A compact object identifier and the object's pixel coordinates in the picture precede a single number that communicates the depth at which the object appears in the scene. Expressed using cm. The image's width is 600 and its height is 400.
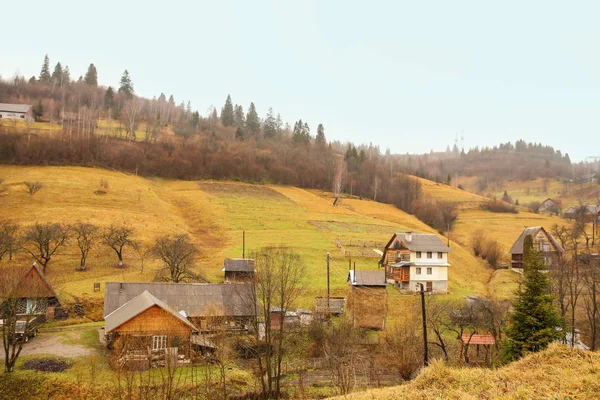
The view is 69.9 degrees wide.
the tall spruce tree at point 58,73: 17736
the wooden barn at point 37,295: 3347
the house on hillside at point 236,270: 4691
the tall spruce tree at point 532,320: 2383
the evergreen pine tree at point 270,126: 16325
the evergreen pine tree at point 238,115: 17586
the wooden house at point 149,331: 2748
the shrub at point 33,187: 6800
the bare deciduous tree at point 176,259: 4391
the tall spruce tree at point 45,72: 17538
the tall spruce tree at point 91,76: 18000
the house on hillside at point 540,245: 6800
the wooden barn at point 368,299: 3984
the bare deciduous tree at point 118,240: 5068
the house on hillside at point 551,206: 13805
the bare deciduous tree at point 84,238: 4804
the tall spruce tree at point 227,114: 16891
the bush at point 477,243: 7806
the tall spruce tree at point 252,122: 16512
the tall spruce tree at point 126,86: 17916
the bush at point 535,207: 13156
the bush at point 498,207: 12256
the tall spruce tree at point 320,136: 15662
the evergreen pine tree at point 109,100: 15650
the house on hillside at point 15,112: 12662
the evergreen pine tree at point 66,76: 17550
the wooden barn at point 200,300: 3297
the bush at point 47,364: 2480
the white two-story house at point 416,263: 5391
